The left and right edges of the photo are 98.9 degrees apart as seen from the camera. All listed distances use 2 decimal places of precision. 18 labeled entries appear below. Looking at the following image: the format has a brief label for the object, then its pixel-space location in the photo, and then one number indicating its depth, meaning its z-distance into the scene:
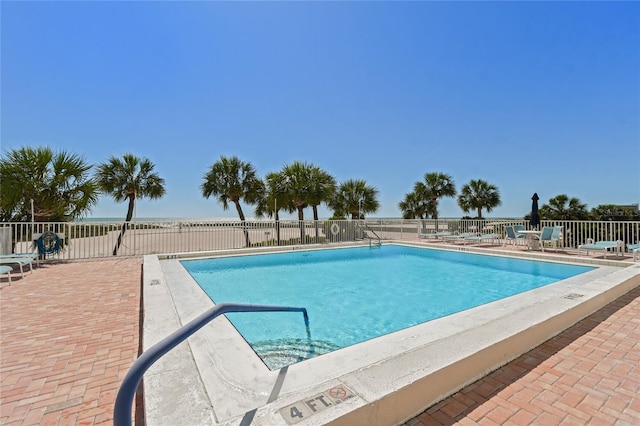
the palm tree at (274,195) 15.38
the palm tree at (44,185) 8.16
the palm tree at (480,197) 22.63
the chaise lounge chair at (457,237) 12.86
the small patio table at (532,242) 10.17
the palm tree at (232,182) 16.36
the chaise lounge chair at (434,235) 13.62
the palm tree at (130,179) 13.38
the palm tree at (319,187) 15.44
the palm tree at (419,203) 22.92
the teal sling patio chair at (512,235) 10.97
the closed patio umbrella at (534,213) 11.18
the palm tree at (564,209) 18.56
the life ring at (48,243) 7.74
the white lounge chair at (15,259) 5.99
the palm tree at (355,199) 19.59
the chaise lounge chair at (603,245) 7.60
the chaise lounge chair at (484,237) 11.96
